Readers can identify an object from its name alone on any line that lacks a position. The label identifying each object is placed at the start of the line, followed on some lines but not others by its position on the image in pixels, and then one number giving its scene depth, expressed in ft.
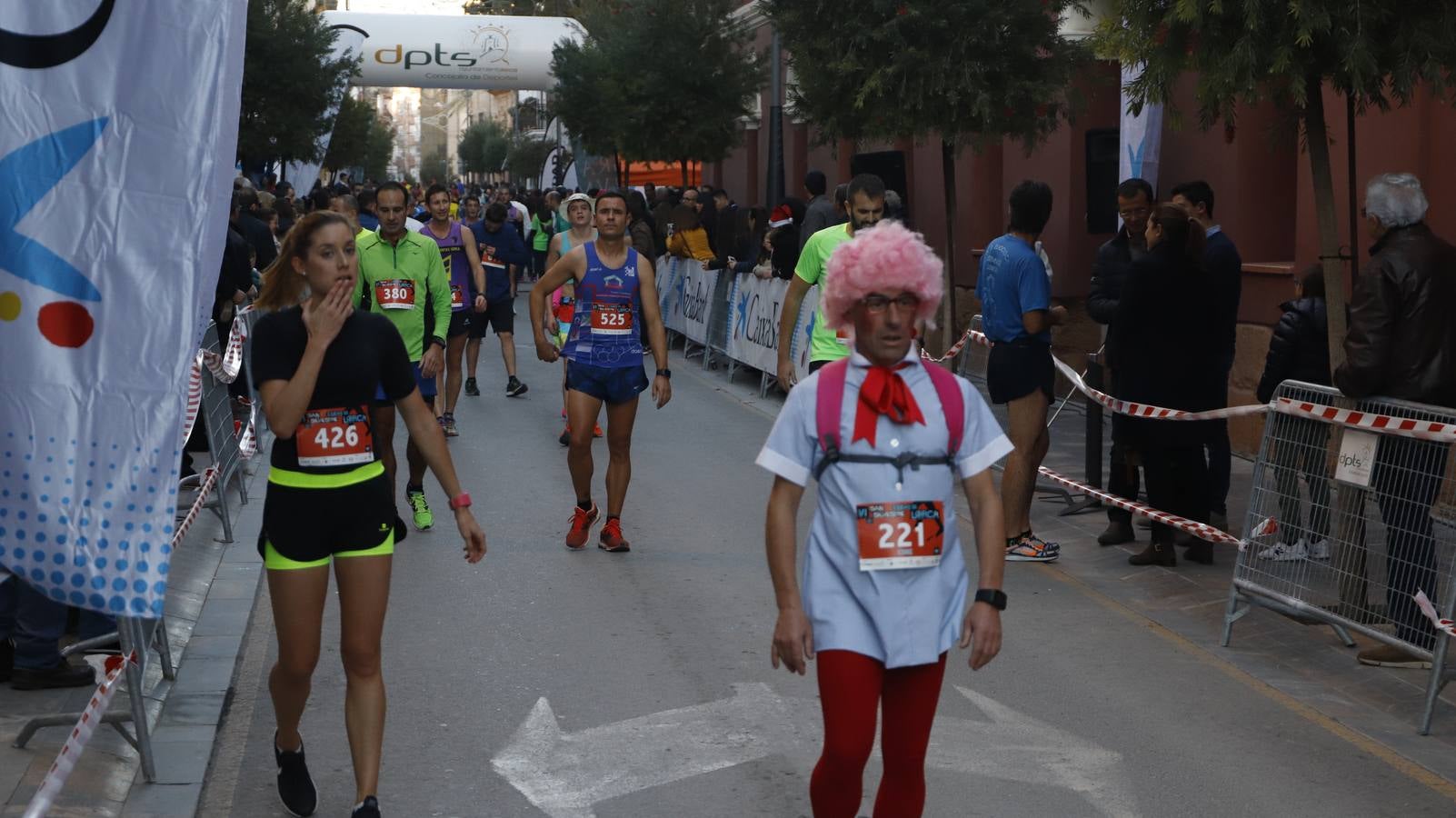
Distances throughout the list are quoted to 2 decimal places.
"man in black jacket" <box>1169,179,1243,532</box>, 30.01
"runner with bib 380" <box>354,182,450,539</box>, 31.91
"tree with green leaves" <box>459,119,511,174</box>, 377.09
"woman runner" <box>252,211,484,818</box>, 15.94
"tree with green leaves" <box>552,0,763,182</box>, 96.07
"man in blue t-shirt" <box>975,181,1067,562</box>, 28.84
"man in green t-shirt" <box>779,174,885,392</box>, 27.96
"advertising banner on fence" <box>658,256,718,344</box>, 65.77
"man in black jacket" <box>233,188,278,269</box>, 50.37
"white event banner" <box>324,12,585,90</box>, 126.41
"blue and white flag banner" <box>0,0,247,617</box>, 13.80
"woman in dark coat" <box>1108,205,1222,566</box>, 28.99
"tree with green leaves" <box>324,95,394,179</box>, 191.93
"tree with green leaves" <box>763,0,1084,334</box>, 45.44
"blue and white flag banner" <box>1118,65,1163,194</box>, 43.27
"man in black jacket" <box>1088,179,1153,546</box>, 31.87
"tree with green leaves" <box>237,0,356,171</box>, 106.93
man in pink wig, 13.15
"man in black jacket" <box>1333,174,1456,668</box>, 23.06
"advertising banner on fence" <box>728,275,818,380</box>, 49.44
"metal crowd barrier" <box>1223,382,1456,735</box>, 21.93
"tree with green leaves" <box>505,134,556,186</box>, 251.93
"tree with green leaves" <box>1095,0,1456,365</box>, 24.12
